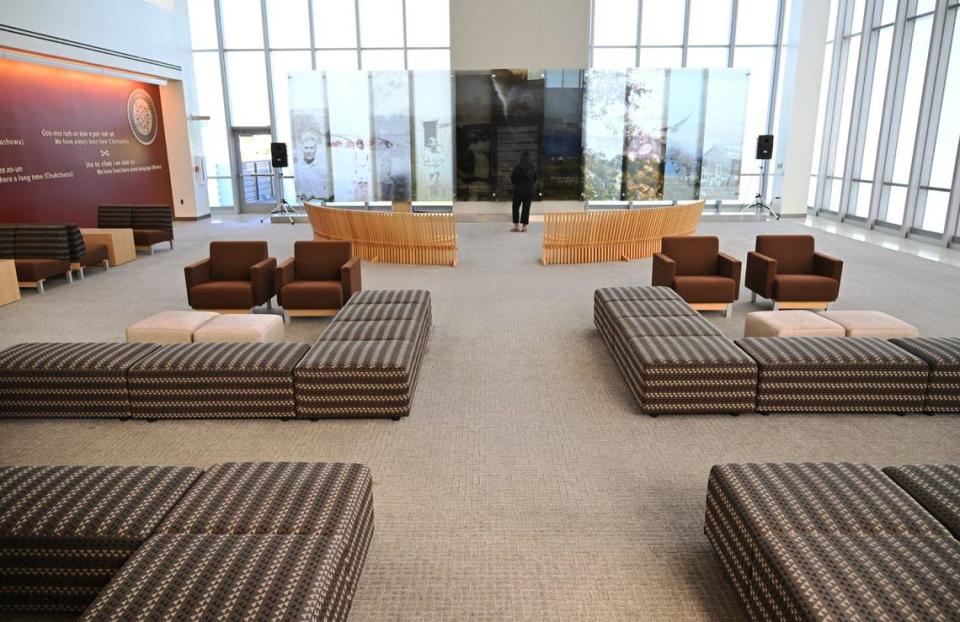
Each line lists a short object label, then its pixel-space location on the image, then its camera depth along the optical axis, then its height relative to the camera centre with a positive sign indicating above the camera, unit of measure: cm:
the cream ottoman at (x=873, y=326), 552 -136
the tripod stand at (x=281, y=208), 1614 -107
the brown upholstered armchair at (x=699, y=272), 711 -120
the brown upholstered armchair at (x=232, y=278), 698 -124
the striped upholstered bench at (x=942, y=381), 462 -152
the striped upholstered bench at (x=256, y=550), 218 -142
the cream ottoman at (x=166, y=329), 565 -140
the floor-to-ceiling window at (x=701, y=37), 1650 +319
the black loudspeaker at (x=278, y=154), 1593 +26
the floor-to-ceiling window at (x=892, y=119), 1222 +95
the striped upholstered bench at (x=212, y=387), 462 -155
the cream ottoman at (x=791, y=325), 550 -136
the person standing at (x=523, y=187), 1323 -46
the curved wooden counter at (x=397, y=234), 1021 -109
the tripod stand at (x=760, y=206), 1608 -103
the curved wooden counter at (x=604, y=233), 1032 -109
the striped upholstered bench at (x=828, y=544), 219 -141
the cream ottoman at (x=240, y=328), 559 -139
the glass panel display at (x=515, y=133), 1528 +74
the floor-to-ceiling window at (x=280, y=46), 1664 +303
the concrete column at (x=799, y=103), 1548 +145
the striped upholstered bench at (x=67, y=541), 266 -150
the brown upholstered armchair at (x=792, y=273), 712 -122
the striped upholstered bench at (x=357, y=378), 459 -148
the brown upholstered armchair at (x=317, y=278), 699 -125
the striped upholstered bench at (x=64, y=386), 466 -155
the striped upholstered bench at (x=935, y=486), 272 -142
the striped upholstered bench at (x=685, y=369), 460 -144
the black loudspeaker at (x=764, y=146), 1577 +43
